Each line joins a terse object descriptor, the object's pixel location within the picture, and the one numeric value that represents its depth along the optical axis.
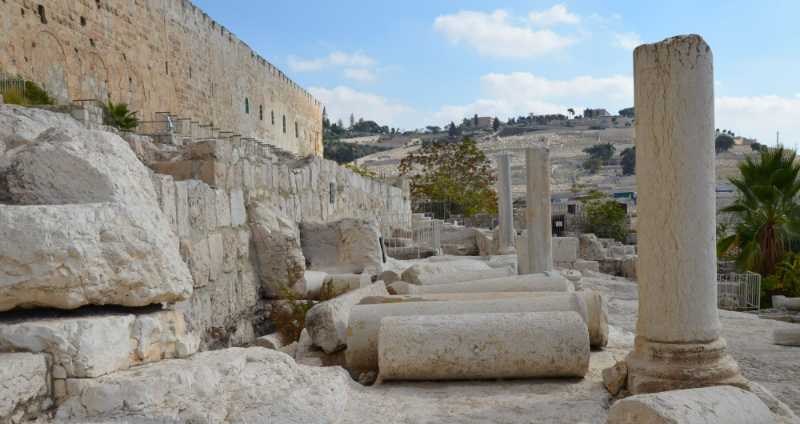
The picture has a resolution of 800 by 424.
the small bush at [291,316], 6.18
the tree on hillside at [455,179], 35.09
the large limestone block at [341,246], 8.36
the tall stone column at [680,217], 4.19
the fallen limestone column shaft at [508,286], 6.74
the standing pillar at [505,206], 15.67
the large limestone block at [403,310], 4.93
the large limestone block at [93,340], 2.61
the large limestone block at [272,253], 6.75
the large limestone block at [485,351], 4.45
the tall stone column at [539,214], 10.50
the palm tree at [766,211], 16.95
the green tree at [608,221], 31.42
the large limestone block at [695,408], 3.21
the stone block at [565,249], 16.92
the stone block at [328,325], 5.32
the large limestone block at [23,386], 2.38
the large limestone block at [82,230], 2.68
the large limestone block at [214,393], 2.64
